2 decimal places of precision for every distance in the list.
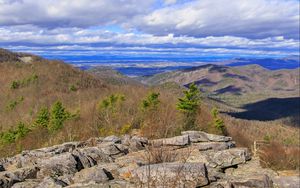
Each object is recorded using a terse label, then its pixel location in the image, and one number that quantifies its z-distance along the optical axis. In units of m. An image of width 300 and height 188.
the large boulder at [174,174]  10.02
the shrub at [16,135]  39.81
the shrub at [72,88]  100.50
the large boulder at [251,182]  12.12
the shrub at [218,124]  37.25
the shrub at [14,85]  109.43
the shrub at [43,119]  44.06
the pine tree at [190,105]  32.39
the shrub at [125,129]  29.58
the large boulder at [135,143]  18.62
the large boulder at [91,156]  15.02
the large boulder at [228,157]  15.71
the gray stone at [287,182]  13.76
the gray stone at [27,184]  11.81
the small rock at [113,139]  20.39
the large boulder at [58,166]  13.62
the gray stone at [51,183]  11.23
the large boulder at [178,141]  18.59
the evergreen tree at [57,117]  37.71
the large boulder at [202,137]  20.88
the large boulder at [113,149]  17.23
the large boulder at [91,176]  11.88
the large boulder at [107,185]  10.87
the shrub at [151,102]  35.86
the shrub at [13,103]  92.88
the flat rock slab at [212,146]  19.22
